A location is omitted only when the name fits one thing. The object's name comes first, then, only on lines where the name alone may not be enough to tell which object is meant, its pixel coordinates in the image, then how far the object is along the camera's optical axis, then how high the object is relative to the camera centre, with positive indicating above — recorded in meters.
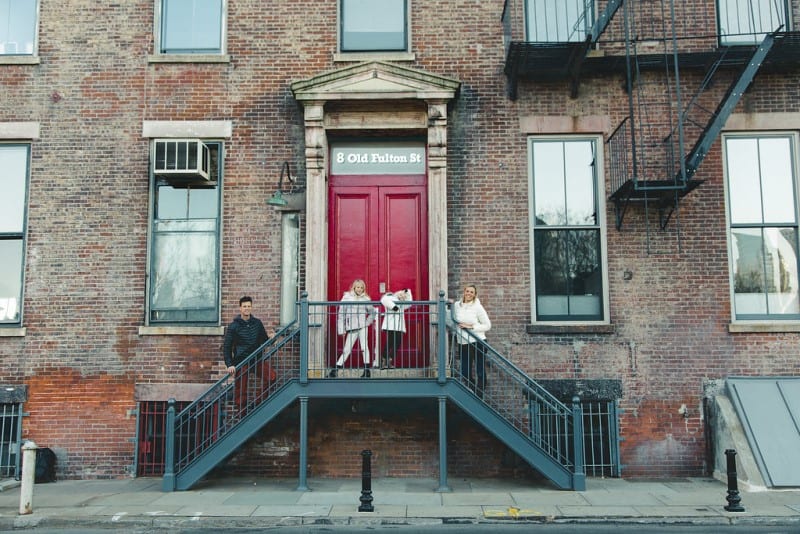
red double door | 11.66 +1.55
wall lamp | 11.60 +2.07
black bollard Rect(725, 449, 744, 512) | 8.65 -1.78
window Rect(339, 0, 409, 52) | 12.09 +4.89
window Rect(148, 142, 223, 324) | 11.69 +1.35
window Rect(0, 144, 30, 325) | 11.77 +1.72
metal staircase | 9.93 -0.91
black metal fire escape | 11.07 +3.97
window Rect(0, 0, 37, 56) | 12.22 +4.93
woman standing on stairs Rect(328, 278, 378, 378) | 10.37 +0.20
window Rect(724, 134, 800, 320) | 11.52 +1.65
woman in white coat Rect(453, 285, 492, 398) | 10.59 +0.13
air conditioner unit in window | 11.52 +2.67
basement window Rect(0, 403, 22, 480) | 11.28 -1.49
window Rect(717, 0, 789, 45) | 11.88 +4.90
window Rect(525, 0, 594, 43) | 11.95 +4.90
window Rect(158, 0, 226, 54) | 12.17 +4.92
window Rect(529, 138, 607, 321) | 11.55 +1.56
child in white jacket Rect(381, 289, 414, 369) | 10.26 +0.14
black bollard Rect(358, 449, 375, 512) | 8.66 -1.74
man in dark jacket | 10.66 -0.05
